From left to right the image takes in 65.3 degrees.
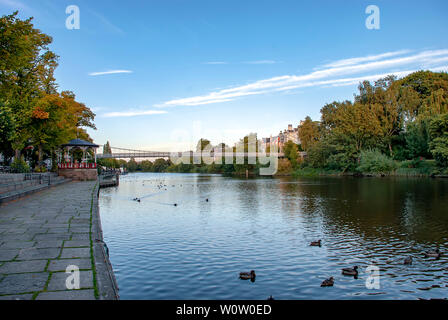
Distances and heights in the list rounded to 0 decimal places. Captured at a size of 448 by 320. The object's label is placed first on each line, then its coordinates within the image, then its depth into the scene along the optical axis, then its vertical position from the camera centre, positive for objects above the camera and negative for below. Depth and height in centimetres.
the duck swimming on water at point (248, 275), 900 -288
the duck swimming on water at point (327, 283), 858 -295
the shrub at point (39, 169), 3796 -22
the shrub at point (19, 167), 3106 +3
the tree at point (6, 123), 1824 +241
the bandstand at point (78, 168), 4028 -21
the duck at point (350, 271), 922 -290
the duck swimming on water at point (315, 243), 1258 -291
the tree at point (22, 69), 1781 +651
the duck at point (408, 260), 1027 -291
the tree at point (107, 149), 12925 +632
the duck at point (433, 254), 1077 -289
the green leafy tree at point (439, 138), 4969 +330
